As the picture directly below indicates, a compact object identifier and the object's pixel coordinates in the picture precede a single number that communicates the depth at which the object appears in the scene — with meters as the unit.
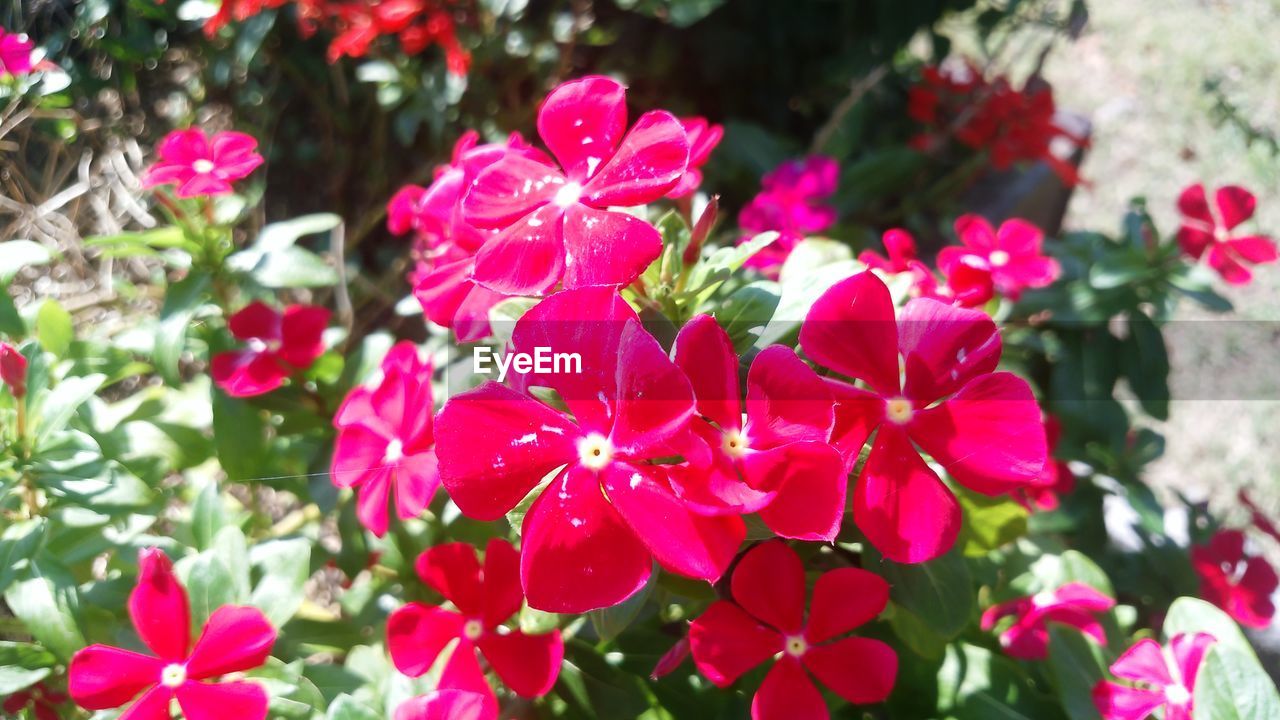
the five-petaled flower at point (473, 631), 0.26
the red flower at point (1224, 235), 0.36
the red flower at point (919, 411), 0.22
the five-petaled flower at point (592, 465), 0.21
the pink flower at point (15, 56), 0.31
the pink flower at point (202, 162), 0.28
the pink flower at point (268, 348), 0.30
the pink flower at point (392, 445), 0.25
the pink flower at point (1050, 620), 0.28
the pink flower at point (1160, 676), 0.25
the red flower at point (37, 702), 0.28
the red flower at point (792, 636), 0.24
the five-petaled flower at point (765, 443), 0.21
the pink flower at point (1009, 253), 0.30
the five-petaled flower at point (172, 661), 0.24
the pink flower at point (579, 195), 0.22
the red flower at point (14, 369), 0.26
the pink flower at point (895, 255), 0.27
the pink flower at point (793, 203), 0.35
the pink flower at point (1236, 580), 0.35
